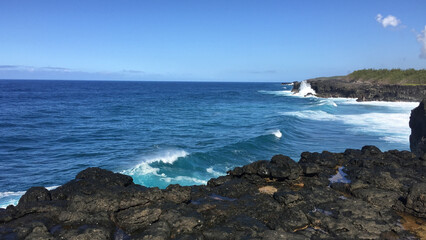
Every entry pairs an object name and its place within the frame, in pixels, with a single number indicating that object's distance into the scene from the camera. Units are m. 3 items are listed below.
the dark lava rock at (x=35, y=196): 12.38
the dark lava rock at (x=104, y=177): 14.05
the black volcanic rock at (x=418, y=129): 22.53
